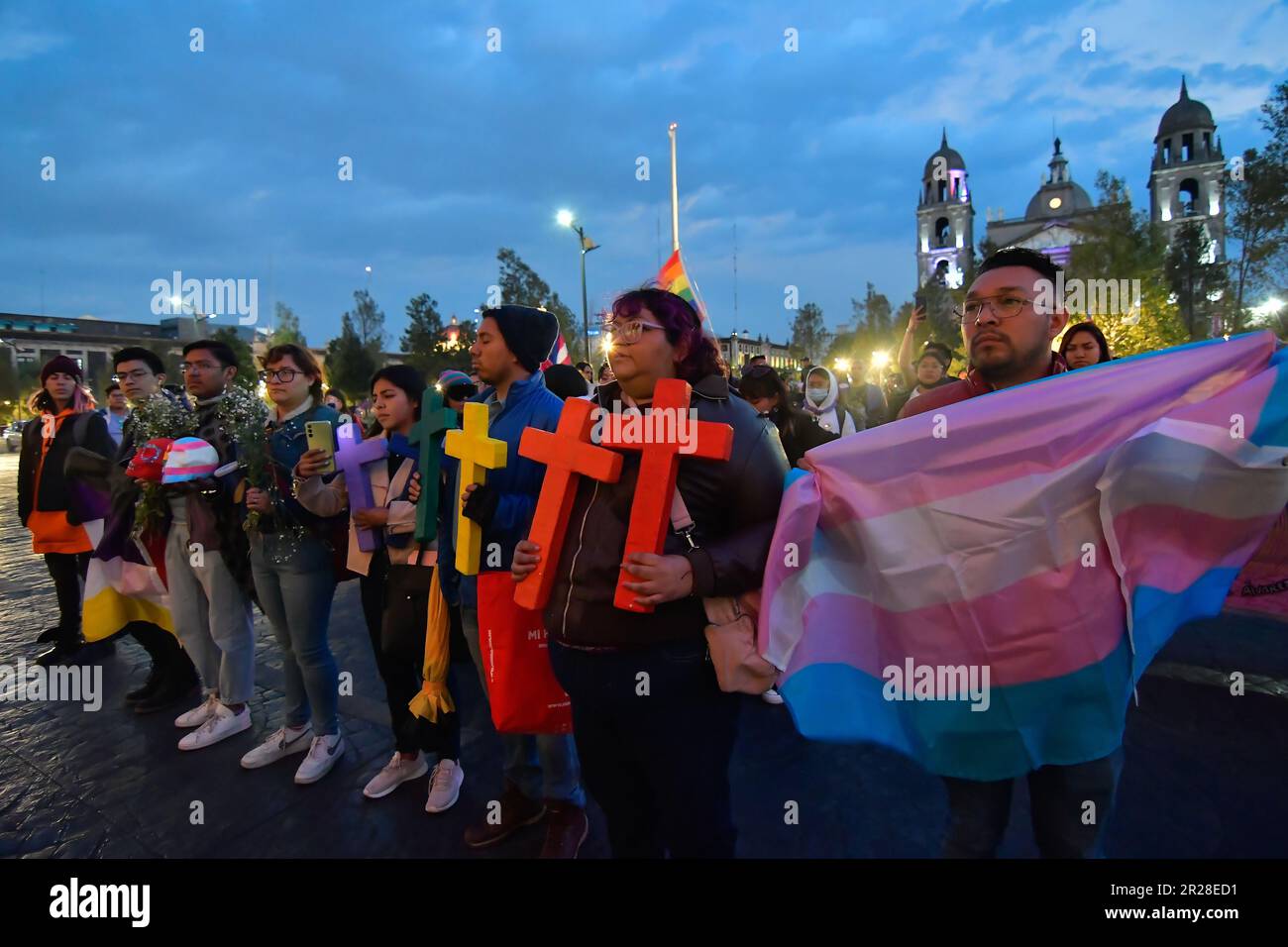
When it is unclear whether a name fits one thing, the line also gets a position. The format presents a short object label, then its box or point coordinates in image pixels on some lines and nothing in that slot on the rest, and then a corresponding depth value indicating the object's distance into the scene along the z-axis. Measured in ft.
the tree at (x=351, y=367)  121.39
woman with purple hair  5.97
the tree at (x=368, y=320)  138.41
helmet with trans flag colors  11.53
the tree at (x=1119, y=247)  73.05
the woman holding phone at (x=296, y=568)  11.10
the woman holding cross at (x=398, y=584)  10.18
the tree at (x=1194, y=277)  98.73
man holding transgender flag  5.44
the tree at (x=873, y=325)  165.68
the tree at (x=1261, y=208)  54.03
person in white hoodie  21.89
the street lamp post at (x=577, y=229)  48.48
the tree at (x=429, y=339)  104.17
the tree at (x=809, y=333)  151.94
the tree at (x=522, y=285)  91.56
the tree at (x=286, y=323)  132.26
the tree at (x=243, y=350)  124.06
